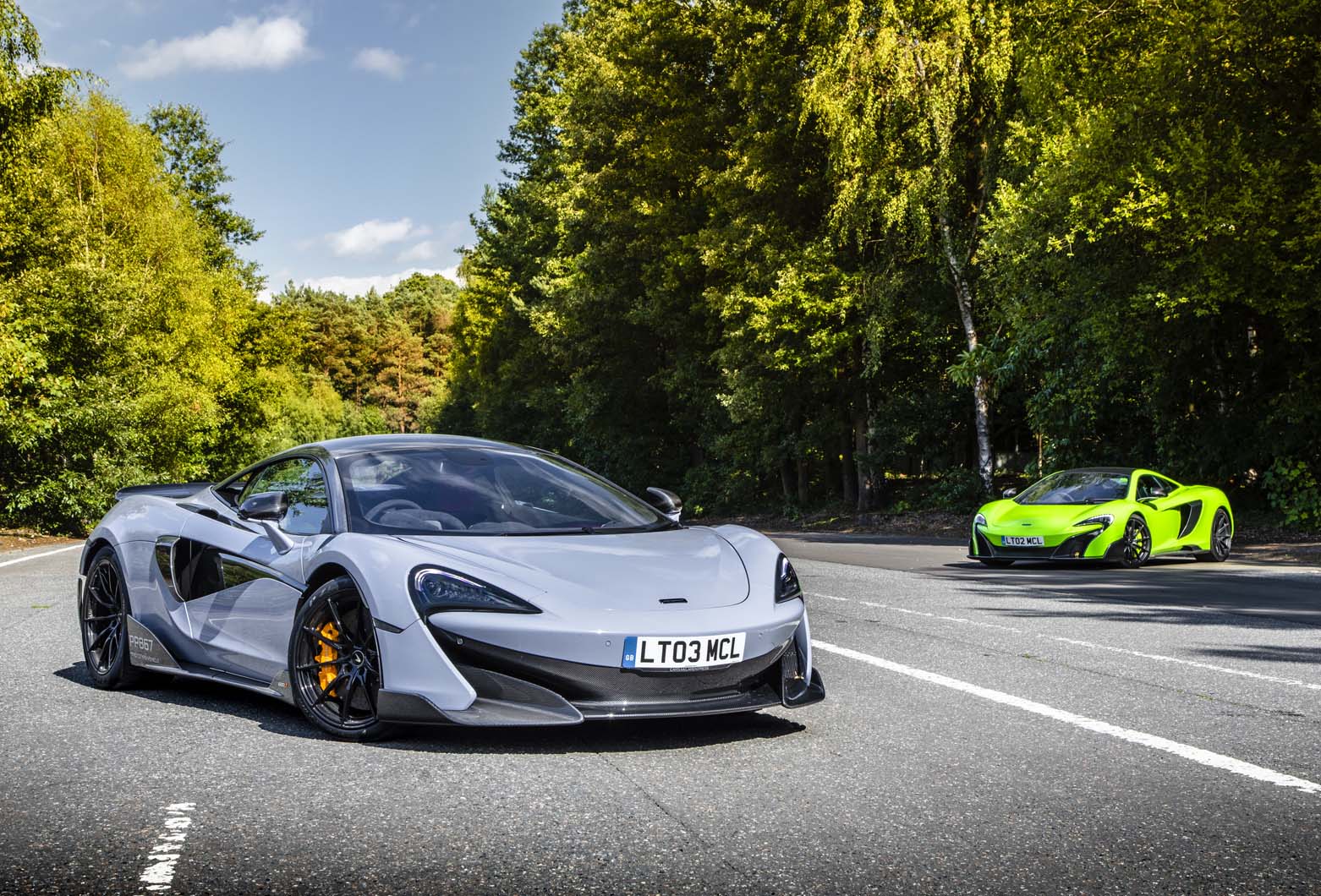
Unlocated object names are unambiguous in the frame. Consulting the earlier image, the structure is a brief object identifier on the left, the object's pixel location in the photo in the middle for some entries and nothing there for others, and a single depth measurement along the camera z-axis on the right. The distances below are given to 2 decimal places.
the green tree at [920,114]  26.20
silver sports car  4.65
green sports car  15.02
